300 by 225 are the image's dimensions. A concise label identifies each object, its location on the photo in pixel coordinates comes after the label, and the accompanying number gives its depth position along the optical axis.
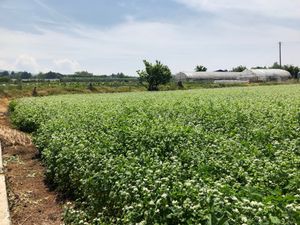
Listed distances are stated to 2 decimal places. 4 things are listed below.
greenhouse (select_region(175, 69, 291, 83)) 50.46
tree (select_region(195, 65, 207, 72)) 60.06
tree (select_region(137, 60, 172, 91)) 39.04
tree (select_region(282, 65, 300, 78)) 58.44
